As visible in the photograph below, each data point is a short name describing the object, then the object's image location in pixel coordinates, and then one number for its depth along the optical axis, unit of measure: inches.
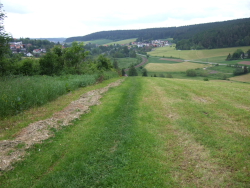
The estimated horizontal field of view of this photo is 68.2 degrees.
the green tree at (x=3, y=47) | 845.8
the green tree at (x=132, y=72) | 2760.8
